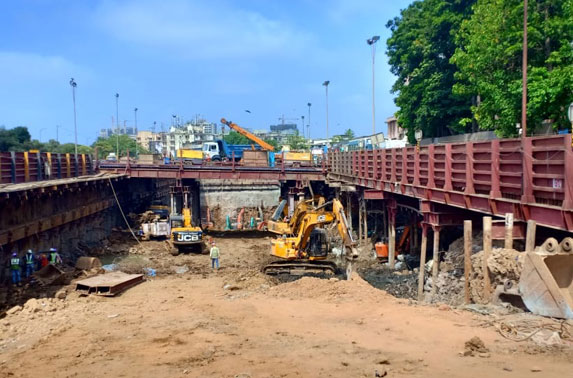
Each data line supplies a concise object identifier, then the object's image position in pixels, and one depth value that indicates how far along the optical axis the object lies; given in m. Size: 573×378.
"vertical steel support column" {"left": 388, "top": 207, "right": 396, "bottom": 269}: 22.59
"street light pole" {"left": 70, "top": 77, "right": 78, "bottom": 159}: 48.63
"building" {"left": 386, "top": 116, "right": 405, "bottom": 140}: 77.10
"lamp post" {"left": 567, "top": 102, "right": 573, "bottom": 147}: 9.81
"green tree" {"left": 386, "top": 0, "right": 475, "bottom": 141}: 32.53
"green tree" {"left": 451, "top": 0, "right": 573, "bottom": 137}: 19.34
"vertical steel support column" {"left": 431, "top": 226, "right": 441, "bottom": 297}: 15.30
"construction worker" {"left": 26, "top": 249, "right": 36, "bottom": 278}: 19.95
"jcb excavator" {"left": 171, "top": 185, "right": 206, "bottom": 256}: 27.66
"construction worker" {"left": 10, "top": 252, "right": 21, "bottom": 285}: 18.75
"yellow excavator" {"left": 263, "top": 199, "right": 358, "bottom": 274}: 20.23
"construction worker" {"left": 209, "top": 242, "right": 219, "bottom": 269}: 23.14
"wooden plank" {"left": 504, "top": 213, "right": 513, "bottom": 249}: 10.91
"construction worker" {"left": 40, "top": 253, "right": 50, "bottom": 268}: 21.14
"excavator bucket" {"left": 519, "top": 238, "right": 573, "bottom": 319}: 8.82
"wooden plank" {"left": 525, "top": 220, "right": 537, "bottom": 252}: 10.19
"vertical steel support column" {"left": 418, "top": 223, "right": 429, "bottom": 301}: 16.44
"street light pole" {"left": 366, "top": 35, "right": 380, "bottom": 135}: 41.63
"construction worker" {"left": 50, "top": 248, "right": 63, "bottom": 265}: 21.50
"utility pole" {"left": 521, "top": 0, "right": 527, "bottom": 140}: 14.67
